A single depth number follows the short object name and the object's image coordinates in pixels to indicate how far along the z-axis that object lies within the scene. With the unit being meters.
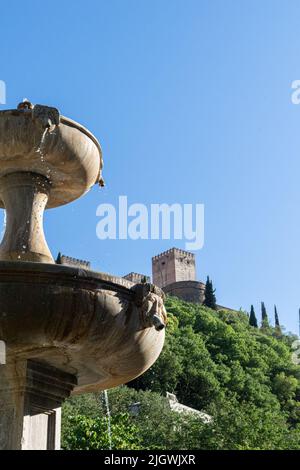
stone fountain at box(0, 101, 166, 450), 5.38
